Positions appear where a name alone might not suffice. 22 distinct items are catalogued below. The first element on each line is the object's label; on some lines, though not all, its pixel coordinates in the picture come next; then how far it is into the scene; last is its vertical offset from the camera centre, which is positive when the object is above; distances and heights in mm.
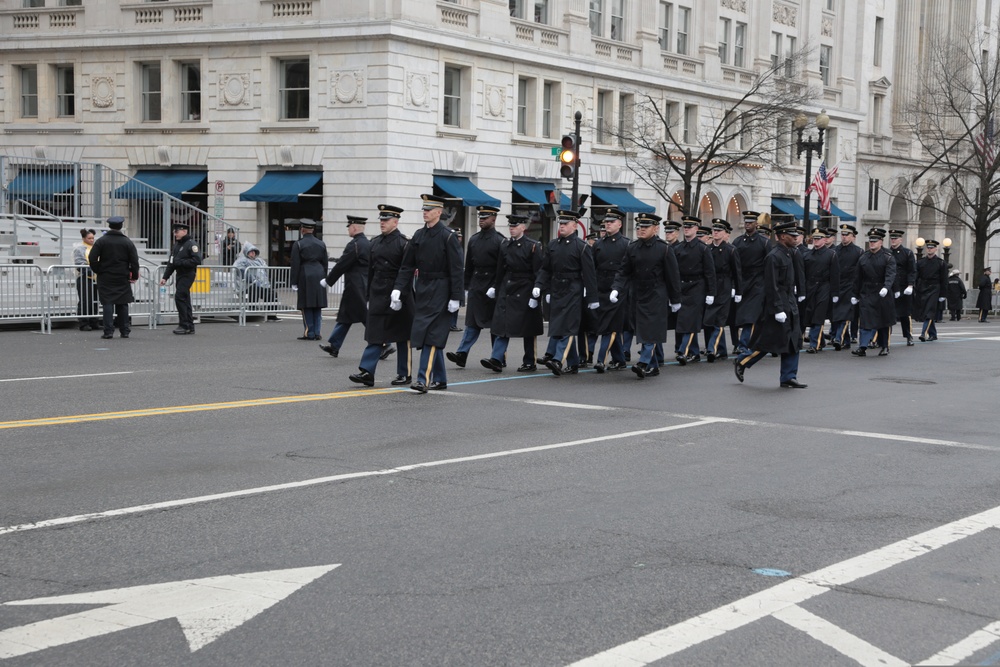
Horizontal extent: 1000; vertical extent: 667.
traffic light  24344 +1753
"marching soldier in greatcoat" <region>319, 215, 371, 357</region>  16656 -649
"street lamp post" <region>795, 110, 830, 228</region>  32312 +3206
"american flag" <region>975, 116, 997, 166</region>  48562 +4350
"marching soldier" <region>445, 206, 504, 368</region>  16141 -513
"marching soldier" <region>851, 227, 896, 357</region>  20750 -695
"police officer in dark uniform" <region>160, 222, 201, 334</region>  21594 -578
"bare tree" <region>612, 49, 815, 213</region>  44000 +4349
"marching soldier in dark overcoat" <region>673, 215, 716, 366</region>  17672 -552
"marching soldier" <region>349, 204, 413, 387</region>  13375 -643
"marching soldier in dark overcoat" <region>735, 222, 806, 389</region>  14742 -830
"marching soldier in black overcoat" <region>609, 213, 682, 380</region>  15734 -478
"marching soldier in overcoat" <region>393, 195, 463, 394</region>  13000 -423
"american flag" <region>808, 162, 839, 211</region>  33688 +1774
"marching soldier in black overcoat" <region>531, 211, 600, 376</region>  15430 -474
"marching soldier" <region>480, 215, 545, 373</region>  15695 -667
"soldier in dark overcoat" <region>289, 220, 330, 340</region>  20844 -611
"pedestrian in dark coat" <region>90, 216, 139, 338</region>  20359 -567
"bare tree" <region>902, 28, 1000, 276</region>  48969 +6432
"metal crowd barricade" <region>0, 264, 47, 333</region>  21078 -1018
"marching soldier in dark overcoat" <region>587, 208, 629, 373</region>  15953 -629
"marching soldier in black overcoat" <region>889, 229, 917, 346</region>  22859 -404
